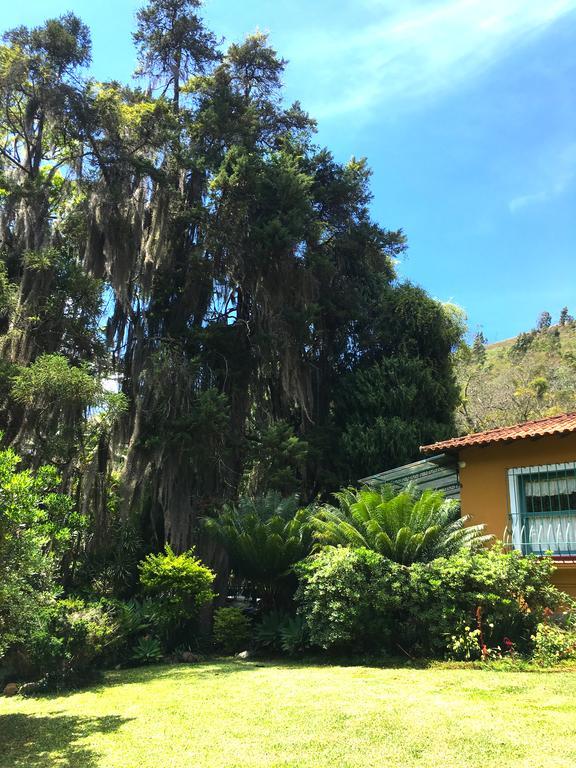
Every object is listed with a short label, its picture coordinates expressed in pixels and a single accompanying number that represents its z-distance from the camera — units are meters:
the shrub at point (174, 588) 10.01
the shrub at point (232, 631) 10.55
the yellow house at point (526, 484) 9.38
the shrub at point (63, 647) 7.62
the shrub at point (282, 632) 9.27
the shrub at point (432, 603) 7.98
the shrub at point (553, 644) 7.23
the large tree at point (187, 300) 12.73
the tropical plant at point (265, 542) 10.38
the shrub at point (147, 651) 9.62
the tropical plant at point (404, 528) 8.96
